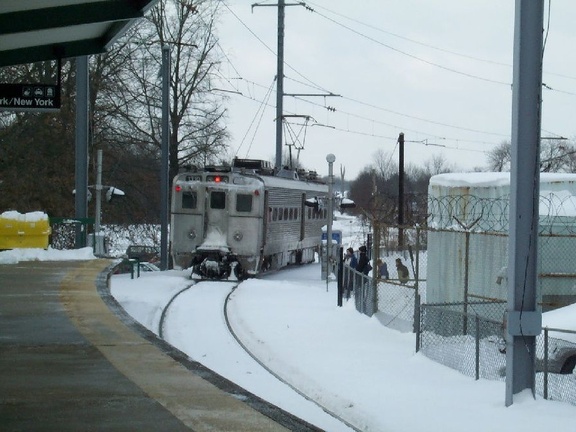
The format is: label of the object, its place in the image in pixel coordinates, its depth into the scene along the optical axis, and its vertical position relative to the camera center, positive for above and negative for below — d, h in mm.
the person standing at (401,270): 23589 -1545
